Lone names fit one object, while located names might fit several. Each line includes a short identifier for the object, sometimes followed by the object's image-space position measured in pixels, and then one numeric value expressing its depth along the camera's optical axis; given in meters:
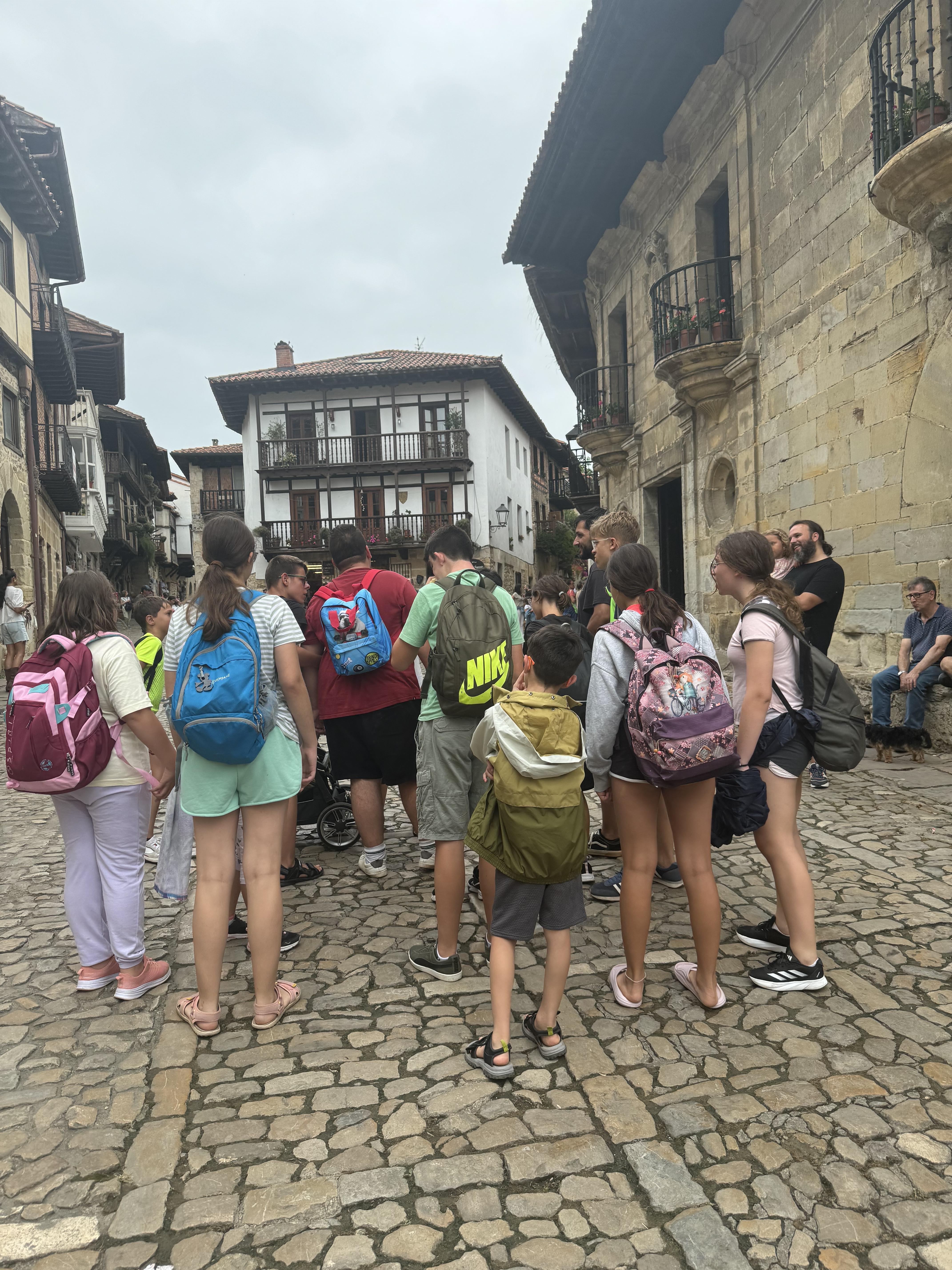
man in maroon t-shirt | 4.54
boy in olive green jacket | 2.70
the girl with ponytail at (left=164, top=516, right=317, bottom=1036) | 3.02
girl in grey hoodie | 2.97
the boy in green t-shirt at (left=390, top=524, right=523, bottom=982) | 3.36
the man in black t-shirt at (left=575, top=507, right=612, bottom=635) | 4.99
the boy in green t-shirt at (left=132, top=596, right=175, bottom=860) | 5.04
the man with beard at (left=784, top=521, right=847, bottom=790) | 5.79
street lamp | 34.22
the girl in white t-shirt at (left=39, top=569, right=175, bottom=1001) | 3.24
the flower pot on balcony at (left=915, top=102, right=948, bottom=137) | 6.22
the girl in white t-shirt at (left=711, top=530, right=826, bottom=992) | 3.07
